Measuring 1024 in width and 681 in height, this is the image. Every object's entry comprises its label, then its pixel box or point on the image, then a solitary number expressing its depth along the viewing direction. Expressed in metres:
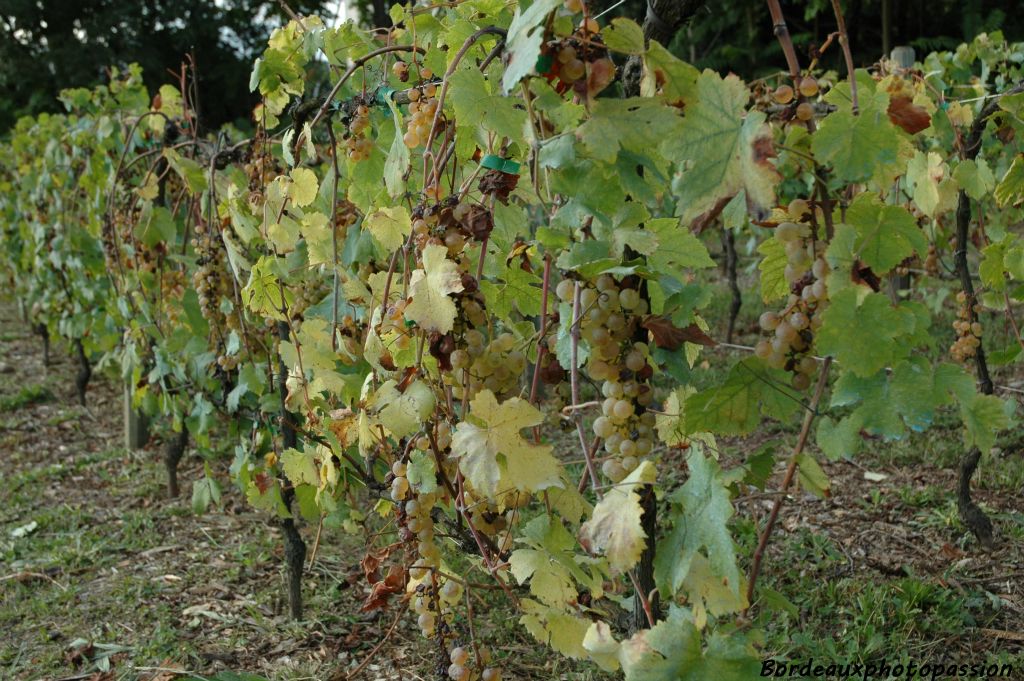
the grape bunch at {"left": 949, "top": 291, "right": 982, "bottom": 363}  2.43
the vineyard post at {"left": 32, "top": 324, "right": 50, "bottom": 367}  5.58
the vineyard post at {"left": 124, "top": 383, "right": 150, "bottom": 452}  3.94
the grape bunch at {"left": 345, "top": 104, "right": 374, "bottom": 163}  1.55
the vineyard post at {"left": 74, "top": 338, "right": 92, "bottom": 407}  4.55
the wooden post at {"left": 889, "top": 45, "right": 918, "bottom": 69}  3.96
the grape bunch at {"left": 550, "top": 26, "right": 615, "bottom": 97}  0.89
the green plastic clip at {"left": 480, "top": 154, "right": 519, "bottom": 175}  1.09
